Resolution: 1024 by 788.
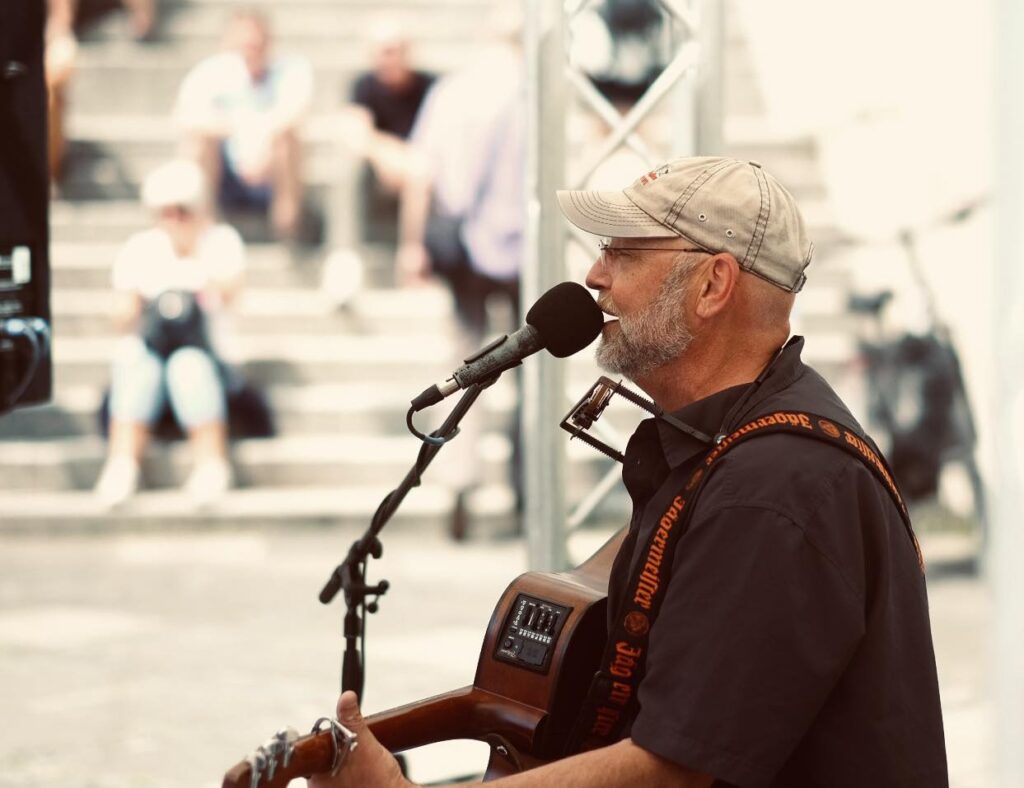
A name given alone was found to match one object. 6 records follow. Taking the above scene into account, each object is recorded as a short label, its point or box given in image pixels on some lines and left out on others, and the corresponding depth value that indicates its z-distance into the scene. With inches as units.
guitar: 183.5
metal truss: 297.1
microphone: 180.9
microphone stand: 212.6
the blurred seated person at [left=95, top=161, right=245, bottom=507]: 649.6
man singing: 144.4
